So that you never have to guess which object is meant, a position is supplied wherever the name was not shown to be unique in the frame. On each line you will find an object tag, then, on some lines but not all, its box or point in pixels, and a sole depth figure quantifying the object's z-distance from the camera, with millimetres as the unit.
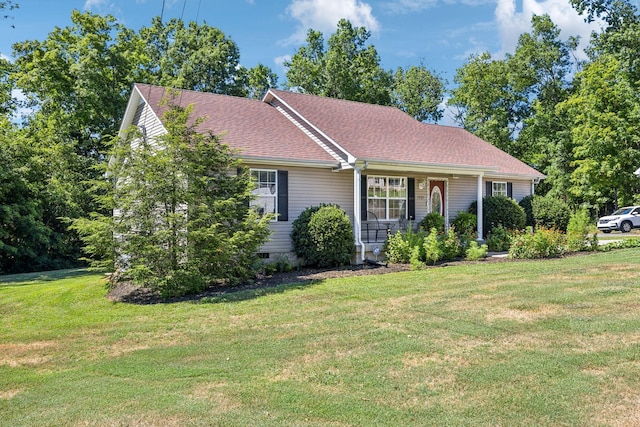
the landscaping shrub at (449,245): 13455
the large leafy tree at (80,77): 23156
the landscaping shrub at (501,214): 17344
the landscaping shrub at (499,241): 15750
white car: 25312
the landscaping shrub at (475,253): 13305
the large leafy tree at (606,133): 26859
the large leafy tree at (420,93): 38875
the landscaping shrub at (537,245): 13492
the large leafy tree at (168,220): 9531
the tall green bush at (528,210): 19500
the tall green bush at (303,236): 12797
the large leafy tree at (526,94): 32906
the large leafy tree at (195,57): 30312
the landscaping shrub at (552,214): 19078
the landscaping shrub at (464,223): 16253
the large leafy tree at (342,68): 31984
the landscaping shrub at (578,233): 14680
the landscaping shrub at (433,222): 15539
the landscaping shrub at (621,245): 15392
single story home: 13453
